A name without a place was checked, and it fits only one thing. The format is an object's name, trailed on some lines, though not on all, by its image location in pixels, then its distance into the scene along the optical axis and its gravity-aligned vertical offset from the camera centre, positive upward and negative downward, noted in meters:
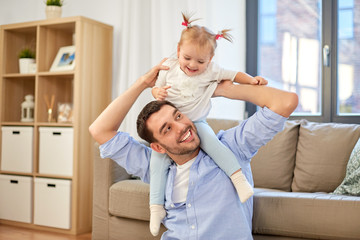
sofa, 2.22 -0.34
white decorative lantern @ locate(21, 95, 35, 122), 4.00 +0.13
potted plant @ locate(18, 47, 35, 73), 3.94 +0.56
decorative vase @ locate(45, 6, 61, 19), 3.82 +0.95
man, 1.78 -0.10
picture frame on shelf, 3.72 +0.54
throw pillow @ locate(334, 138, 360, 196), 2.35 -0.26
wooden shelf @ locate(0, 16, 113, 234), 3.53 +0.36
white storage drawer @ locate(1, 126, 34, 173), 3.77 -0.21
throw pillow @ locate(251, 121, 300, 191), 2.78 -0.21
